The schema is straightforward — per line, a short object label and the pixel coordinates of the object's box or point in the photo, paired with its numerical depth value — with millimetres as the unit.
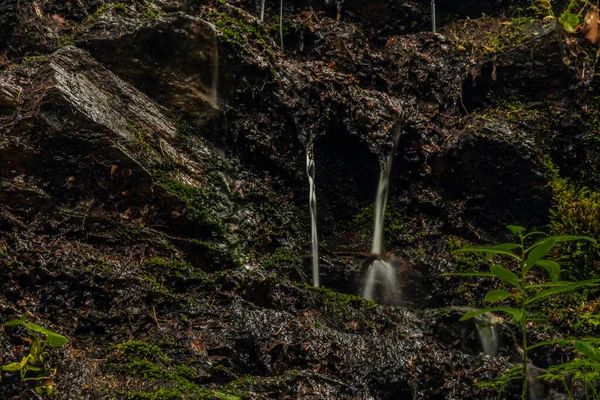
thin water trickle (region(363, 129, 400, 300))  5070
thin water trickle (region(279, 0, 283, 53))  6512
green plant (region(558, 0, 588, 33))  6340
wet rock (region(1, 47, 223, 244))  3764
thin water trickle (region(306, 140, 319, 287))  5223
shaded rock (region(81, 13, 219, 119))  4797
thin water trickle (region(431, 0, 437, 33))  7285
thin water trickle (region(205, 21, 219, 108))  5027
